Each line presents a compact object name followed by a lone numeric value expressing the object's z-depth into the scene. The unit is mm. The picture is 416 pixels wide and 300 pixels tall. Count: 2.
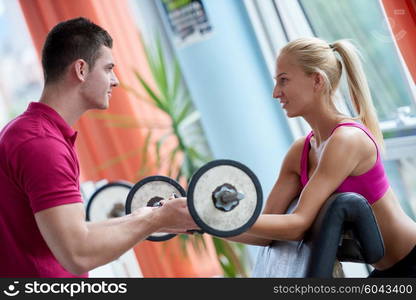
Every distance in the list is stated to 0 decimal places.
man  2515
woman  2725
